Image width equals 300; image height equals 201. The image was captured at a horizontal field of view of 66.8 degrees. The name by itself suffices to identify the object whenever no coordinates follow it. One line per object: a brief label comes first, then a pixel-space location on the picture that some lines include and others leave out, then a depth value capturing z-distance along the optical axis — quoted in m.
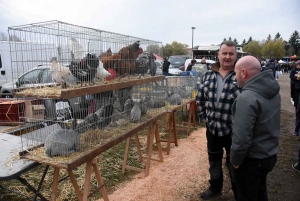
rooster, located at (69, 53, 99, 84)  2.17
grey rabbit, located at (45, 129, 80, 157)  2.03
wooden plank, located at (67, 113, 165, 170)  1.95
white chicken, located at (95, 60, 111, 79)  2.44
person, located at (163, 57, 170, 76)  10.57
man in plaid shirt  2.68
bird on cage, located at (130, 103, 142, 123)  3.22
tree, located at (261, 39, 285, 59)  45.00
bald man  1.85
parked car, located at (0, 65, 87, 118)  2.26
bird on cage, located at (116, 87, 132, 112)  3.07
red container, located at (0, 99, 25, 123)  4.49
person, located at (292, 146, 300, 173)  3.74
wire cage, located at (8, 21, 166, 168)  2.04
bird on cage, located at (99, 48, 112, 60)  2.67
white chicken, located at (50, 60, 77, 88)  2.02
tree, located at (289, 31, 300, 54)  59.16
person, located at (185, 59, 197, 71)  9.57
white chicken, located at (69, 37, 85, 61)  2.15
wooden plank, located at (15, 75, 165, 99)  1.86
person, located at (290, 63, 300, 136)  5.33
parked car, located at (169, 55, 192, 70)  16.51
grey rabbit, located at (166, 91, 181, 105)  4.82
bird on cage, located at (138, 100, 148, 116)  3.49
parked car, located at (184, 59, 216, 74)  9.62
